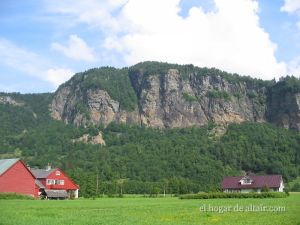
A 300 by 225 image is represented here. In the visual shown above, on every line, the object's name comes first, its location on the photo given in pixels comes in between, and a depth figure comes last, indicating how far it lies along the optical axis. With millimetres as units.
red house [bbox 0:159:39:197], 76562
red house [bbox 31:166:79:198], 91562
